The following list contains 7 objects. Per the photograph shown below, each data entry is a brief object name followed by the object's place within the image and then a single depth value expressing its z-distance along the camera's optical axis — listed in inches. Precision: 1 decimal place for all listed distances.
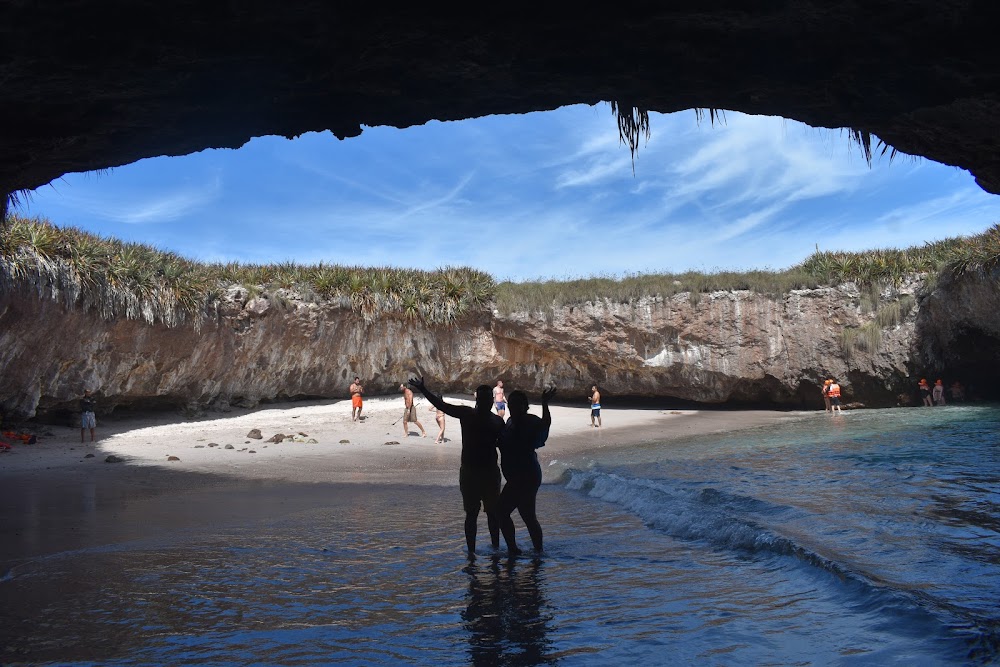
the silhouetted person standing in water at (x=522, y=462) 238.7
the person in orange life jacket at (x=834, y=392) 862.5
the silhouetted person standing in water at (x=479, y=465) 235.9
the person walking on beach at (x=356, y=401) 779.4
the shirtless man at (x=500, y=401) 776.5
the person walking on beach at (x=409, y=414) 691.4
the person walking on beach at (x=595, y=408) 790.5
